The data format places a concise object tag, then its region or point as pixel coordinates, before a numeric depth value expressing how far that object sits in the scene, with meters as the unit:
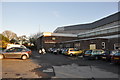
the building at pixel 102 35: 16.88
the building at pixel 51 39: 30.64
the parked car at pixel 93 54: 11.41
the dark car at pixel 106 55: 10.59
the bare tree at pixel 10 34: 43.85
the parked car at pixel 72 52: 15.28
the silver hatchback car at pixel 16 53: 10.95
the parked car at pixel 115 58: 8.01
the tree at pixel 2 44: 26.24
